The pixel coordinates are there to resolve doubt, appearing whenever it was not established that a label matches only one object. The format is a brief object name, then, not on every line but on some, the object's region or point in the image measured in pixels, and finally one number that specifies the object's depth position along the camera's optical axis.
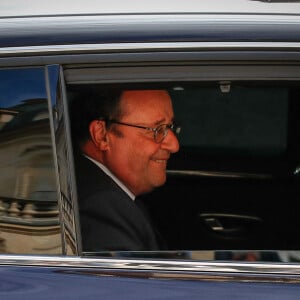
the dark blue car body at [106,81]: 4.83
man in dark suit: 5.47
